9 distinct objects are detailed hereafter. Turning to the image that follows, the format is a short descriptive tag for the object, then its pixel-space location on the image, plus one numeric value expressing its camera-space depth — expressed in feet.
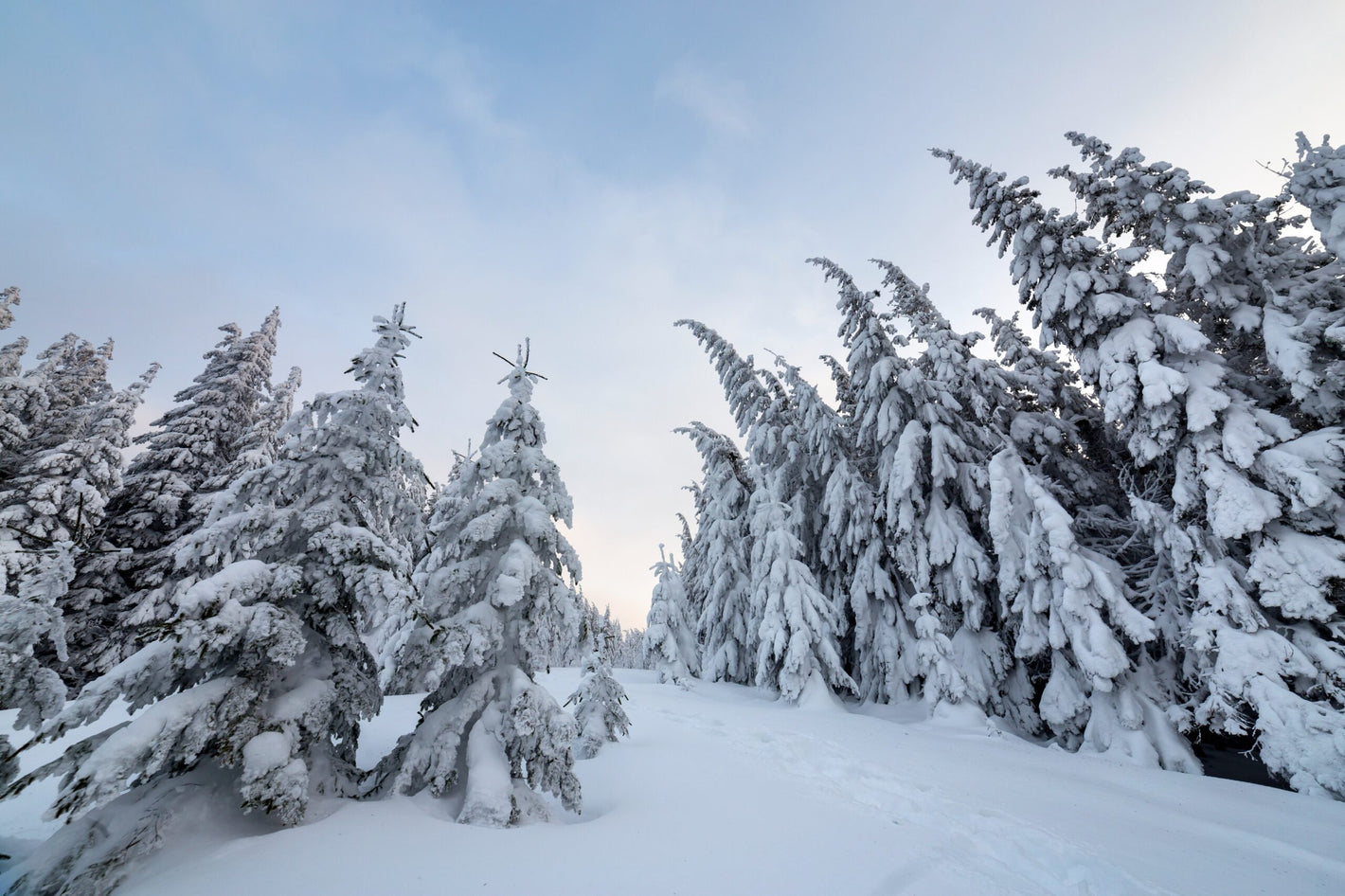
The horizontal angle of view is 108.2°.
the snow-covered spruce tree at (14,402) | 61.41
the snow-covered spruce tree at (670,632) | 66.64
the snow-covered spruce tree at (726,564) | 66.03
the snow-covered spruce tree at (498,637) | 19.13
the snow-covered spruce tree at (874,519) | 48.42
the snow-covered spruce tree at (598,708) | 30.42
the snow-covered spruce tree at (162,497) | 51.34
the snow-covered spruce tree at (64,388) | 71.15
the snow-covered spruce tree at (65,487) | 49.67
